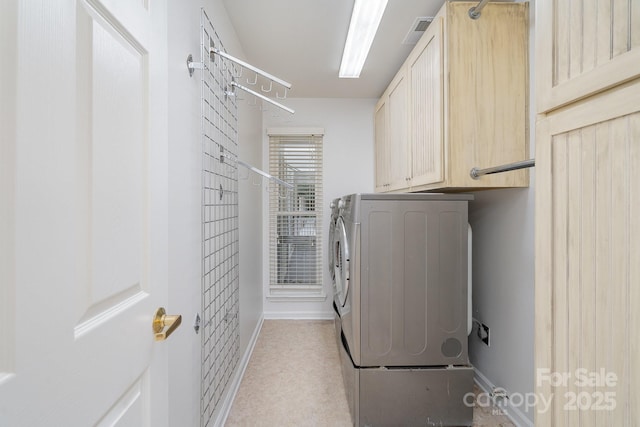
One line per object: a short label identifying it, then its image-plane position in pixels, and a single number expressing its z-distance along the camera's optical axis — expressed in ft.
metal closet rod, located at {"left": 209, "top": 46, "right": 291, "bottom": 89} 4.37
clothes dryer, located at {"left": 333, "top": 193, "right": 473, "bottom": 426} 5.15
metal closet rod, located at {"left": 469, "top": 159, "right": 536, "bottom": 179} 3.86
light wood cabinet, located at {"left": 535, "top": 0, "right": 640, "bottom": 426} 1.61
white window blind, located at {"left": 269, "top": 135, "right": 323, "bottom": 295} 10.49
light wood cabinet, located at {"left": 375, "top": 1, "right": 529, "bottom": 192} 4.86
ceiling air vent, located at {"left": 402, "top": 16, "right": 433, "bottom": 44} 5.96
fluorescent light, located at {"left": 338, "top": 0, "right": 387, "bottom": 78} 5.16
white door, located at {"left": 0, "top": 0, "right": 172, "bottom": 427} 1.16
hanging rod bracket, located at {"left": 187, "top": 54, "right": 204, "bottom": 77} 3.84
